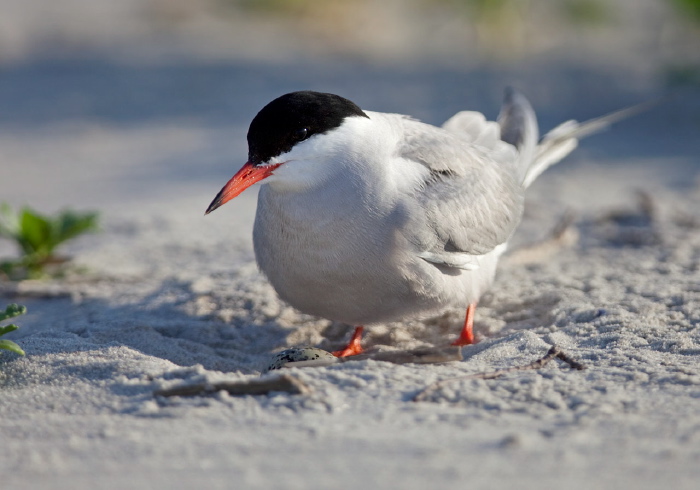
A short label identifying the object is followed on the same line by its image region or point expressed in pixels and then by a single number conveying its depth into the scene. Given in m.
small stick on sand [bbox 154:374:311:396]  5.39
